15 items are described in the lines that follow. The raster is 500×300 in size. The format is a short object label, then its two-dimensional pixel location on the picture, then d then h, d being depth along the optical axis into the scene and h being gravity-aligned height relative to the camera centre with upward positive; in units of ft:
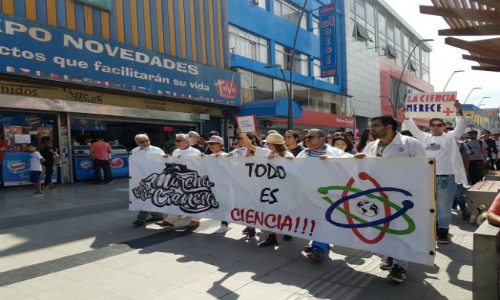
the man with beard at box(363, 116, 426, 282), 13.46 -0.43
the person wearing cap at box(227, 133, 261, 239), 18.45 -1.00
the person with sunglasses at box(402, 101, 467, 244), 16.80 -1.63
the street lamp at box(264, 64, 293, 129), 56.39 +3.54
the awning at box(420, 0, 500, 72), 10.26 +3.13
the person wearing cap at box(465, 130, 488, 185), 29.60 -2.78
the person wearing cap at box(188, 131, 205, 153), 24.27 -0.08
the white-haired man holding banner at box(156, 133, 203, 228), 20.80 -0.89
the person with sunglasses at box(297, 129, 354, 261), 15.48 -0.70
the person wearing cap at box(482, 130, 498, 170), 41.72 -1.85
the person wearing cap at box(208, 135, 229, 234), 19.82 -0.60
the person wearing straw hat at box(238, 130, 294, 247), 17.10 -0.73
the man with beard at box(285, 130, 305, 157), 20.20 -0.45
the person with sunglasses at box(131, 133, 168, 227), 21.53 -0.95
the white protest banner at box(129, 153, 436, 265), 12.20 -2.60
